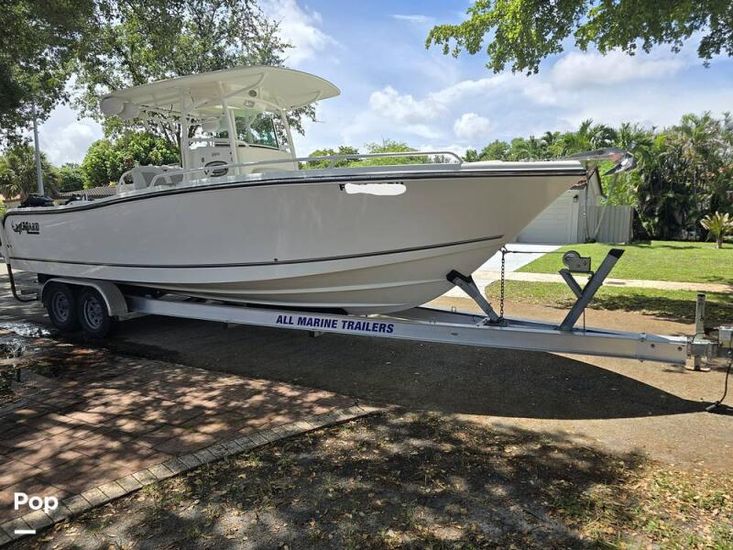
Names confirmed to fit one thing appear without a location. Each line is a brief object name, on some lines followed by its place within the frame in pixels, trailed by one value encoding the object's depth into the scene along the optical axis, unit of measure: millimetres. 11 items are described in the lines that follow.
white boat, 4691
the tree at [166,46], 9711
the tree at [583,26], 7746
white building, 21984
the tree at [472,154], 42622
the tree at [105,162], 31534
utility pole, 24400
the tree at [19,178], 43969
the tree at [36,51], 9320
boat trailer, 4137
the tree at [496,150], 50922
